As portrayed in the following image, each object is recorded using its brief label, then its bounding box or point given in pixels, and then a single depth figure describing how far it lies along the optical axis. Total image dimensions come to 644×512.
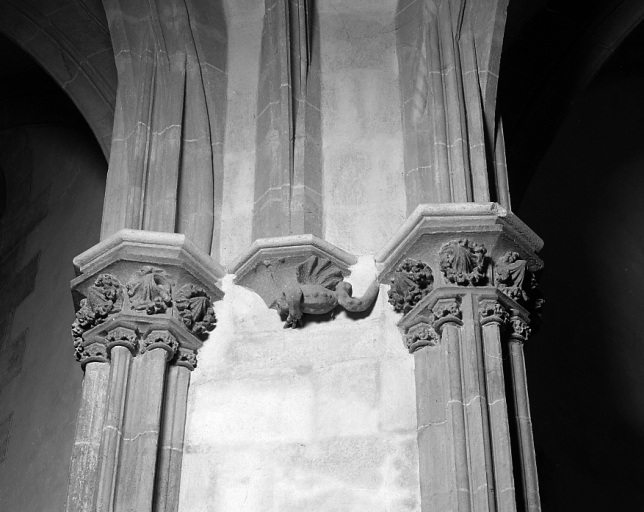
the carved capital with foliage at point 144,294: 6.20
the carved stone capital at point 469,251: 6.13
